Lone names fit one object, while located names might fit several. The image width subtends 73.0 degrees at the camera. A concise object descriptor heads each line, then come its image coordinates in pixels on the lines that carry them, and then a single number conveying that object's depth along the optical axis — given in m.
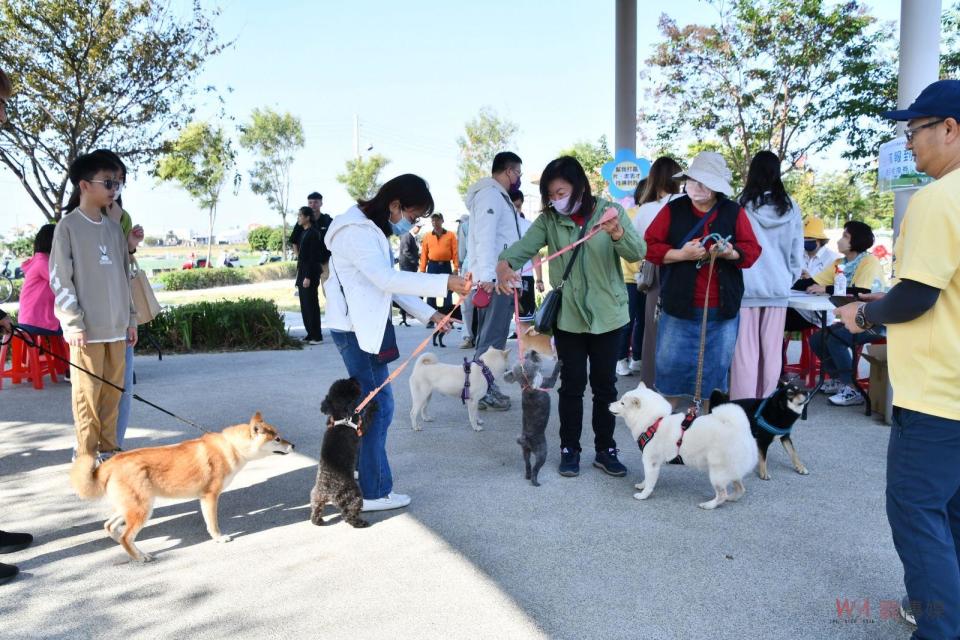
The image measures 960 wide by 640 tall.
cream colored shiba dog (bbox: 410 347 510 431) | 5.25
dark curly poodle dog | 3.28
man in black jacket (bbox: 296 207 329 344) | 9.45
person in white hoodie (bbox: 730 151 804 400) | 4.55
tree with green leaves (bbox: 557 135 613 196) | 34.19
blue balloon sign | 8.23
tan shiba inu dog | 3.06
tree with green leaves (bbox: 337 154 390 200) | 33.97
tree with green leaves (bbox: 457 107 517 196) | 34.09
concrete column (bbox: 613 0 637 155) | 7.91
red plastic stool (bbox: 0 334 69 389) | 6.64
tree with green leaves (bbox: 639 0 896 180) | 12.25
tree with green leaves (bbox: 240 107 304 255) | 27.95
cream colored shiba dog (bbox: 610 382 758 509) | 3.51
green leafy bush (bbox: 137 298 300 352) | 8.84
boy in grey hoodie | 3.57
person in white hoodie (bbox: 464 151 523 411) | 5.32
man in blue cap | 1.92
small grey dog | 3.87
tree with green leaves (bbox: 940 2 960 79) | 11.64
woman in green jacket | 3.77
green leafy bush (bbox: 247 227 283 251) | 38.50
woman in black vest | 3.93
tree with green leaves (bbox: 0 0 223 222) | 8.35
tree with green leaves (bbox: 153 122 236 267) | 11.05
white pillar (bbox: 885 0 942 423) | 4.82
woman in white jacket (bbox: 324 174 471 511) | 3.20
